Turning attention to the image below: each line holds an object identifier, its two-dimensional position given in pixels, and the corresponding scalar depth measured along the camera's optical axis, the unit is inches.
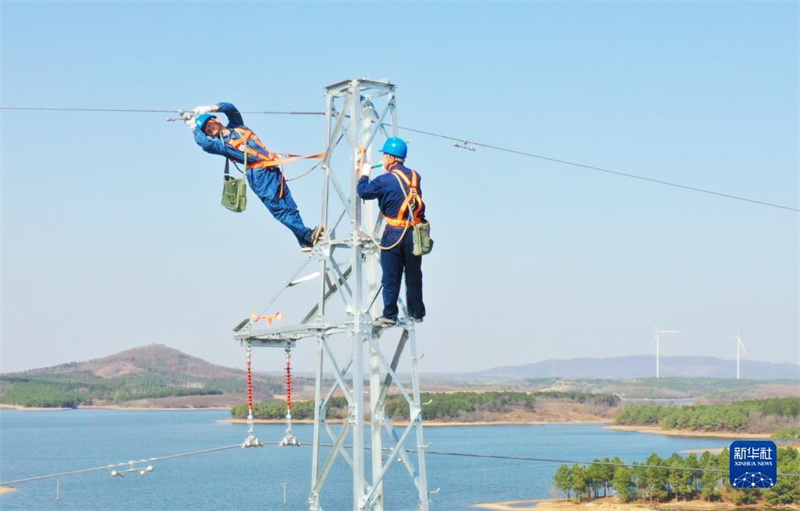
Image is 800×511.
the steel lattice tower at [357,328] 539.2
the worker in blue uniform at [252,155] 569.6
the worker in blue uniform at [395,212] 538.0
